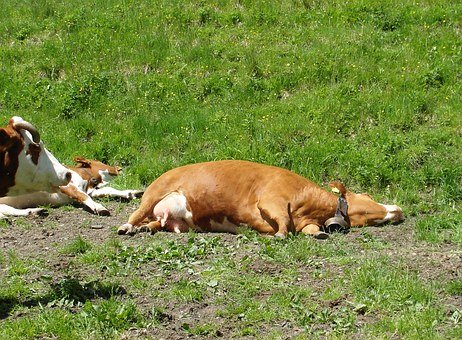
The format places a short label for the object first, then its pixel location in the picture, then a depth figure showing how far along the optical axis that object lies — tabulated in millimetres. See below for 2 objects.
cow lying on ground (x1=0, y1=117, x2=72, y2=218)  10094
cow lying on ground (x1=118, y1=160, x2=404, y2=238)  11734
